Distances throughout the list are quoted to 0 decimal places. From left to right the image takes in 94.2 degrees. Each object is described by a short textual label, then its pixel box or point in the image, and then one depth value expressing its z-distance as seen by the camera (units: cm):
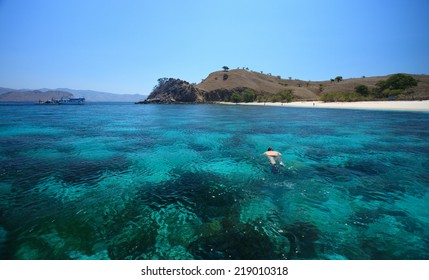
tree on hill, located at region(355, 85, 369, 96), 10164
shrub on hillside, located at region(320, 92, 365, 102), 8568
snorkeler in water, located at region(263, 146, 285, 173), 1362
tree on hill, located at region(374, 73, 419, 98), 8392
